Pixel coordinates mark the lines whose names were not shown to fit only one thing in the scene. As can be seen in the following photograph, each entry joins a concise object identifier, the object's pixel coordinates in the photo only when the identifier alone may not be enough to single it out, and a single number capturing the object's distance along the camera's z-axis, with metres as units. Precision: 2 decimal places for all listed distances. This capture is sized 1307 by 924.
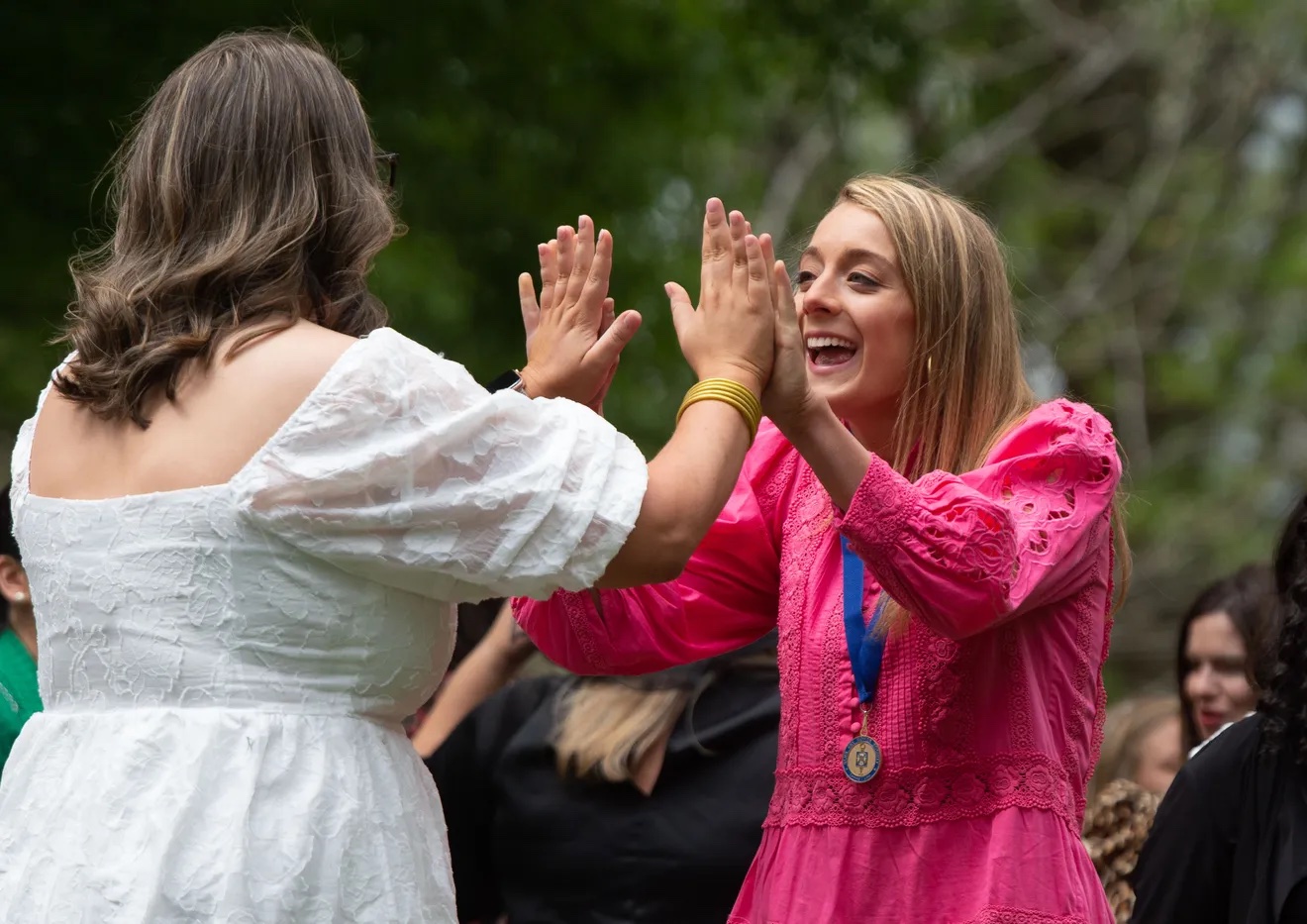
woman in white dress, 5.78
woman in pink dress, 6.30
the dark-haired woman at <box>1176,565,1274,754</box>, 11.13
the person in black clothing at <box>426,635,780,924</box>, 8.71
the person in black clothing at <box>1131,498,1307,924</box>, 7.20
